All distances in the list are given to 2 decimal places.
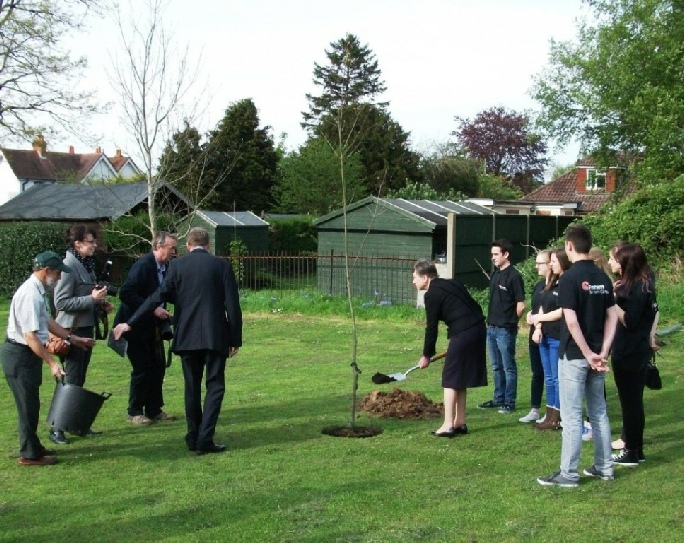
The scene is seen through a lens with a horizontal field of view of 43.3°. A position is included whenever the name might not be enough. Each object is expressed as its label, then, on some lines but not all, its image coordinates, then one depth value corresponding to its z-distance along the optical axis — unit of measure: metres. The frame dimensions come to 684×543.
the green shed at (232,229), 29.09
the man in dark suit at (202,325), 7.48
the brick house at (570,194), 50.72
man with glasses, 8.67
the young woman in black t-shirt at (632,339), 6.96
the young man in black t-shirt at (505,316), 9.25
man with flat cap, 6.97
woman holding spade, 8.07
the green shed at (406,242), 21.06
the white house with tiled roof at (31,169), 79.50
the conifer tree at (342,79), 61.97
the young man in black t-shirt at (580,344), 6.26
